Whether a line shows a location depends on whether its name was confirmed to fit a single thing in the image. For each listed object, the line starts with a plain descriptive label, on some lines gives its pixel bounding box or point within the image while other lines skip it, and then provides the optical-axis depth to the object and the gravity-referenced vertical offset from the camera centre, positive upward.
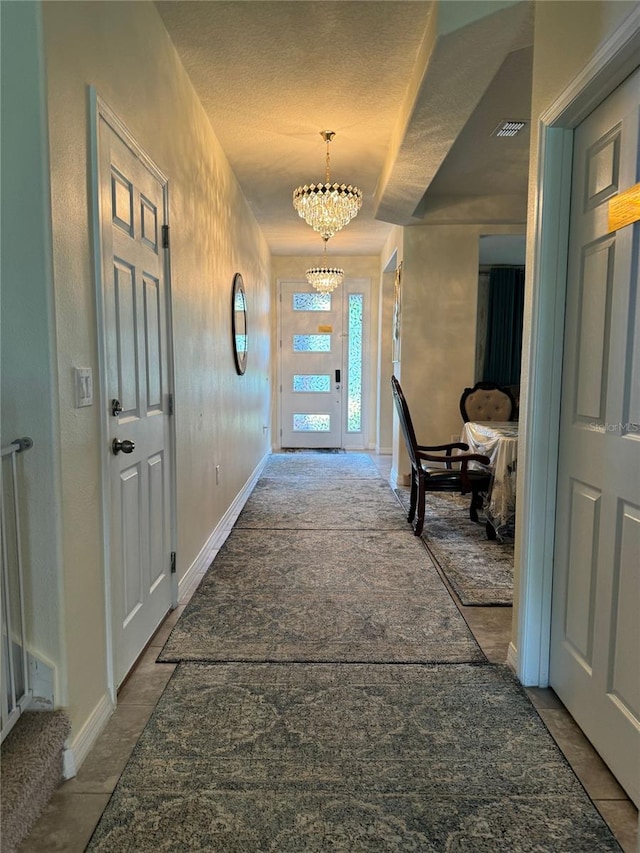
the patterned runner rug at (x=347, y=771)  1.27 -1.15
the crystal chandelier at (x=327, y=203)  3.45 +1.15
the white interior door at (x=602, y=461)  1.39 -0.26
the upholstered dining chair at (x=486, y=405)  5.00 -0.31
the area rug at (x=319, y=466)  5.72 -1.15
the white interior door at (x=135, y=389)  1.75 -0.08
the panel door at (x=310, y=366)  7.32 +0.08
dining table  3.37 -0.73
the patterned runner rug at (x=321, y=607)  2.12 -1.15
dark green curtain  7.22 +0.71
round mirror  4.20 +0.41
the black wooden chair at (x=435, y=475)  3.61 -0.74
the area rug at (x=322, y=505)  3.90 -1.15
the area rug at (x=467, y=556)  2.70 -1.15
